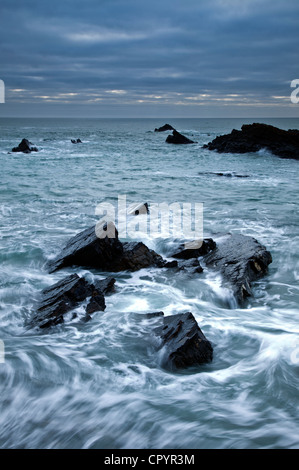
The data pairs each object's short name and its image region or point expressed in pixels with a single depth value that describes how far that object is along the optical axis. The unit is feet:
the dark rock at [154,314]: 17.87
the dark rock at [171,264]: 24.13
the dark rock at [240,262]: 20.88
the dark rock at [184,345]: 14.12
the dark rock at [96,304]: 18.00
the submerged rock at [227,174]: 67.10
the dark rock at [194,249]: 25.62
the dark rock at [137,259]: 23.94
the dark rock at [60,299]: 17.13
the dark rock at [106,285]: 20.65
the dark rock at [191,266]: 23.38
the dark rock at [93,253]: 23.41
